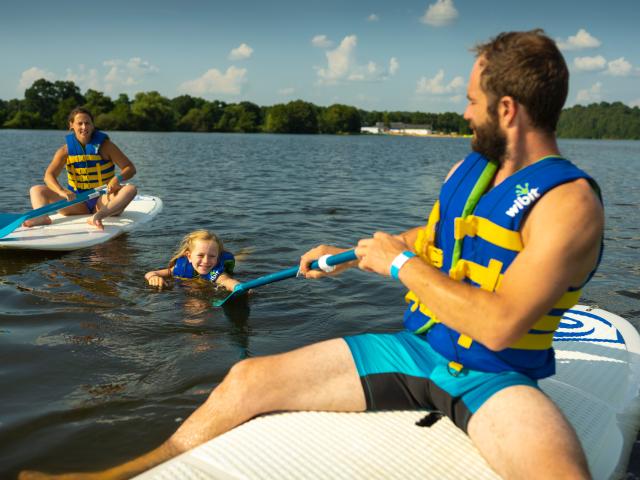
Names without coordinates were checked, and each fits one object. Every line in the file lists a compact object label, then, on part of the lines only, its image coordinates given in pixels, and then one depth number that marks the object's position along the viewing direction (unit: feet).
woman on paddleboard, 23.26
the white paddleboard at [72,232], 20.04
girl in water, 17.02
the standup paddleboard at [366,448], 6.70
